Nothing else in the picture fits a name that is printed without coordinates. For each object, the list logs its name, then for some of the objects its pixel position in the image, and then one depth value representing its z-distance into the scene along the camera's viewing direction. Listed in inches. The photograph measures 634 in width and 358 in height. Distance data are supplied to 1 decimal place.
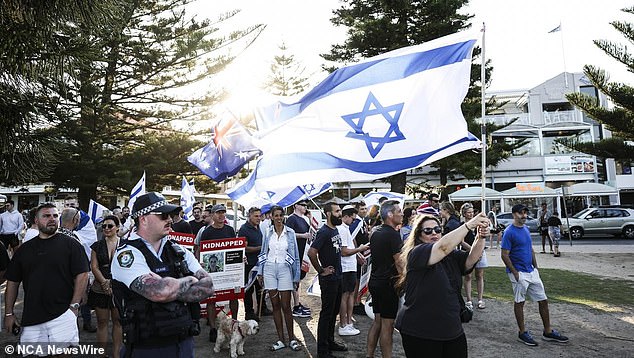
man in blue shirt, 231.6
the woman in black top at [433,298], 128.6
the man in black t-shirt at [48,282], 153.3
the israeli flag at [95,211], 351.9
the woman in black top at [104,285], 201.3
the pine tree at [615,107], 571.8
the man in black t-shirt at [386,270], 184.9
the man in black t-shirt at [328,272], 207.6
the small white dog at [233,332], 213.9
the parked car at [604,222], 879.1
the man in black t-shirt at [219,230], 262.8
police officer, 98.7
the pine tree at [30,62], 196.4
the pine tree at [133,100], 681.0
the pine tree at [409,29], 795.4
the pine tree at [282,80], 1421.0
